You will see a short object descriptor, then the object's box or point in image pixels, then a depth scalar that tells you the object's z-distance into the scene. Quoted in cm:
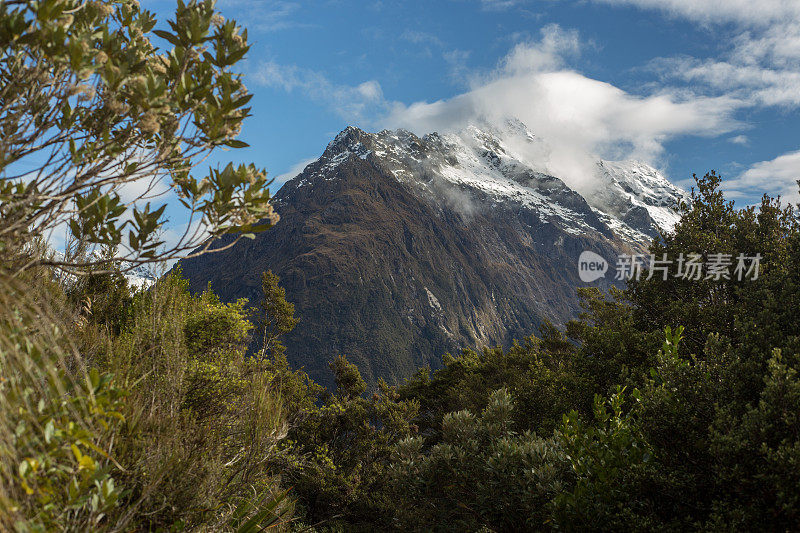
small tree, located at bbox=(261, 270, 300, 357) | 2500
